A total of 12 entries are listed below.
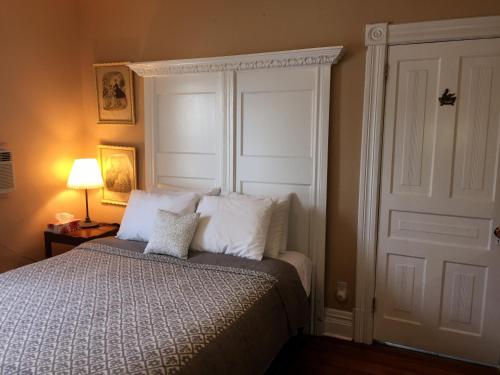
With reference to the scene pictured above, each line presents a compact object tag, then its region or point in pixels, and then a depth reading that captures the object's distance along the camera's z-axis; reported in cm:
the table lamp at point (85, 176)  337
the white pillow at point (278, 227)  268
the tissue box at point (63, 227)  327
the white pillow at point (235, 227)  257
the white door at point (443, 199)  241
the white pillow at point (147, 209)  285
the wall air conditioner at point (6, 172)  301
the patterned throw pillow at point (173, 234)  257
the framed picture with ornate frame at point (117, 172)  346
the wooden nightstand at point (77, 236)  317
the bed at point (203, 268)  158
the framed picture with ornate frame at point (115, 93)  339
